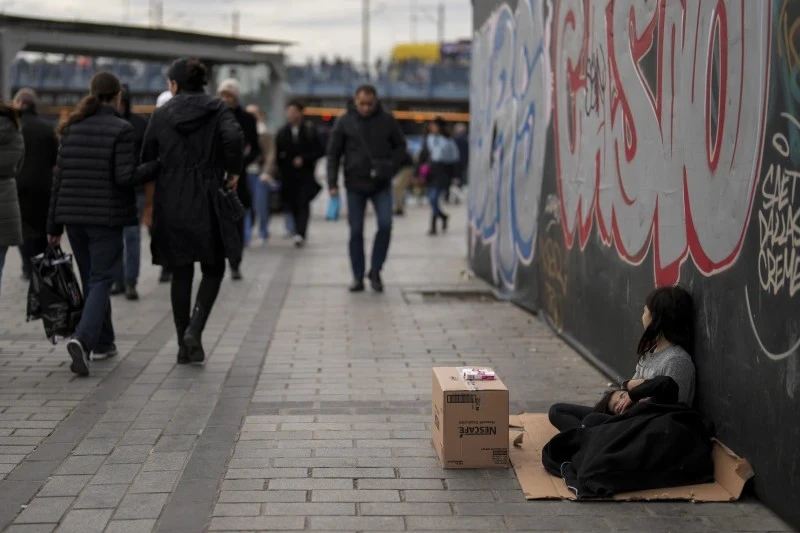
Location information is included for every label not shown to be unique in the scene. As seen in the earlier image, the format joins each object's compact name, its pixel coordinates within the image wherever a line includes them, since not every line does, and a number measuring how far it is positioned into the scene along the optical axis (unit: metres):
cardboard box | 5.29
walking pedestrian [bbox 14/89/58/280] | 10.52
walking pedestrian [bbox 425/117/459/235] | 19.33
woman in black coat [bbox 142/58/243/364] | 7.61
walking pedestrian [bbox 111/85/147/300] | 10.63
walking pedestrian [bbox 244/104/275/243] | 16.45
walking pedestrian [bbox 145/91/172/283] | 11.65
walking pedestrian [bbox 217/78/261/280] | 12.06
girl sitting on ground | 5.45
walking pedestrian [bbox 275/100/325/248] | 16.22
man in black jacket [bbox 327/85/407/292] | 11.35
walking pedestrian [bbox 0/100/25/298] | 7.73
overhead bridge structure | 17.04
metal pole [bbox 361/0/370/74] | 76.41
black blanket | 4.92
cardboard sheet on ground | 4.84
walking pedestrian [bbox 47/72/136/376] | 7.49
